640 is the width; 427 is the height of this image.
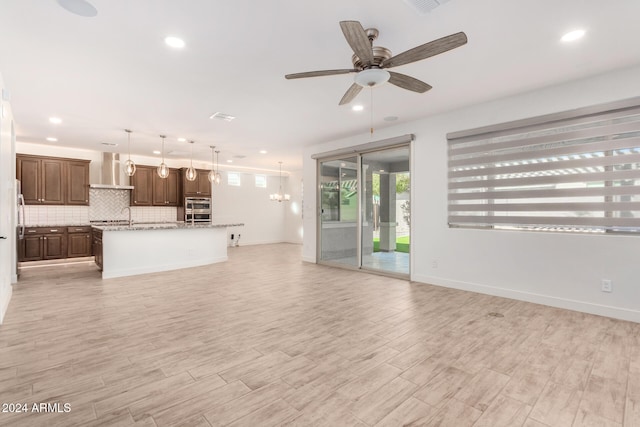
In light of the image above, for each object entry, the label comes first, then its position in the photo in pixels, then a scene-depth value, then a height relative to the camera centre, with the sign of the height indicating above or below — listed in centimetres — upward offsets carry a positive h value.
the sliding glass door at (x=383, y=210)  625 -1
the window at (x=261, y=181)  1173 +114
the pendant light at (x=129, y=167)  578 +83
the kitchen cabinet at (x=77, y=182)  739 +71
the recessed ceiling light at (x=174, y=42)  280 +158
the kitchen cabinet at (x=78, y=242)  718 -72
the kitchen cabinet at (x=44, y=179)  685 +75
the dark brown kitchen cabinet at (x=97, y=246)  591 -70
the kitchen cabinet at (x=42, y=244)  664 -72
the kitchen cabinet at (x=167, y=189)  873 +64
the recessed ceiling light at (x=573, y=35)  273 +157
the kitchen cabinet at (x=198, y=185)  914 +77
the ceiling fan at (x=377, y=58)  214 +121
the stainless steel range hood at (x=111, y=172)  803 +103
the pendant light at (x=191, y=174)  657 +79
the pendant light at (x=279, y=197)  1128 +52
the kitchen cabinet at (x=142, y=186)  832 +70
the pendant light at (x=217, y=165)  715 +154
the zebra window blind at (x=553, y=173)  353 +48
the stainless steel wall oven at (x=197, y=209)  909 +5
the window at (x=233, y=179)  1091 +115
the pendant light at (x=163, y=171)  620 +81
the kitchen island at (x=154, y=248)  576 -76
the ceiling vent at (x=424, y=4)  221 +149
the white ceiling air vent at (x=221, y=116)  501 +158
